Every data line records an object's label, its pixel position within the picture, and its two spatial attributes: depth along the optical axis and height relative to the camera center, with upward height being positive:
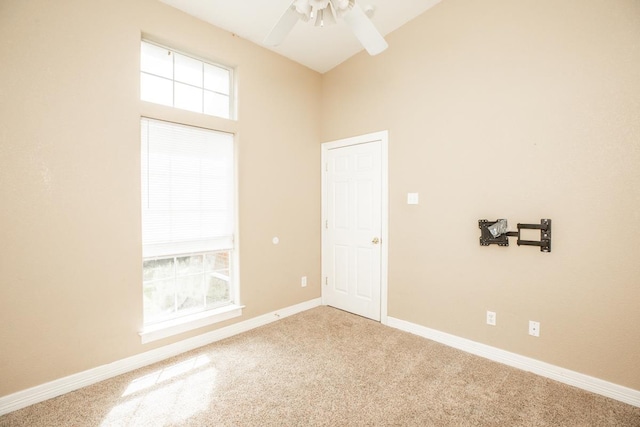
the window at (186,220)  2.54 -0.12
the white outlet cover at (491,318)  2.58 -0.97
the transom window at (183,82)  2.54 +1.16
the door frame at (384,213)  3.26 -0.07
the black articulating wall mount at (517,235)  2.29 -0.23
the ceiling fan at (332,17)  1.62 +1.09
